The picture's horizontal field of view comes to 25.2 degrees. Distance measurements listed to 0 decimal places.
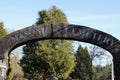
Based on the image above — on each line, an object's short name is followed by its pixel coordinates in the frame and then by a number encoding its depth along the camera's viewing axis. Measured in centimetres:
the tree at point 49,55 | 2696
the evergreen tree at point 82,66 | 3488
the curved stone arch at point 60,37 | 1248
